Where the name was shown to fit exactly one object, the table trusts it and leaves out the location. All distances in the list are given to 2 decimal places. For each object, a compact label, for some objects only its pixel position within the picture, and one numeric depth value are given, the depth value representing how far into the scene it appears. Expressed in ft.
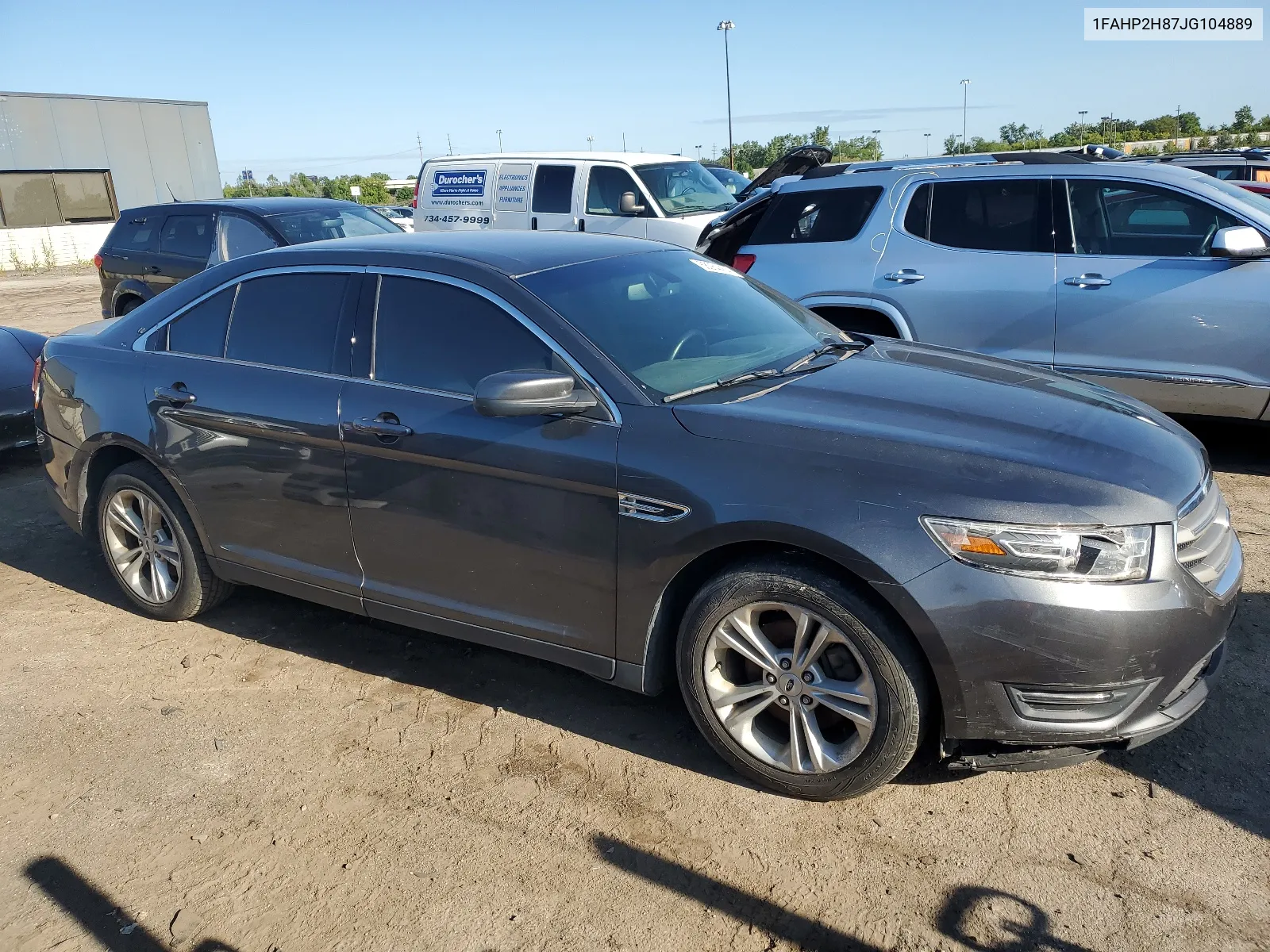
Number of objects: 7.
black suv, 32.32
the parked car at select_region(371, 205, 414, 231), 71.92
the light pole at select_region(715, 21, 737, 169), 164.96
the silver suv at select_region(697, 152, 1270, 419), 18.43
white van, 38.60
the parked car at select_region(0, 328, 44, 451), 22.47
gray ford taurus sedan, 8.91
